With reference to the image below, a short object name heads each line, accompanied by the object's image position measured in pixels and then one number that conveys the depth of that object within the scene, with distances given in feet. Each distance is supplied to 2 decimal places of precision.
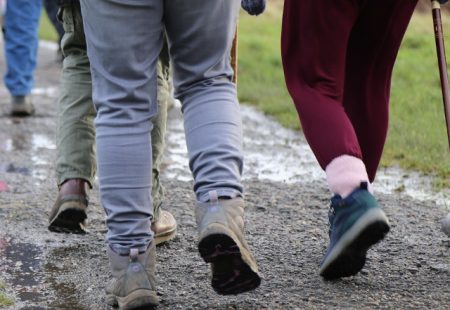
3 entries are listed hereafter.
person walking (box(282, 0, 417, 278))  18.81
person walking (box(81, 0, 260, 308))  18.04
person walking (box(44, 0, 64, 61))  50.85
